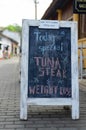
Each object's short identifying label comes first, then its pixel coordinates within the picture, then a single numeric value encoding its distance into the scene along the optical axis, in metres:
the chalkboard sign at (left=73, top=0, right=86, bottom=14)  6.20
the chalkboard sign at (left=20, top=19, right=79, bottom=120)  4.19
